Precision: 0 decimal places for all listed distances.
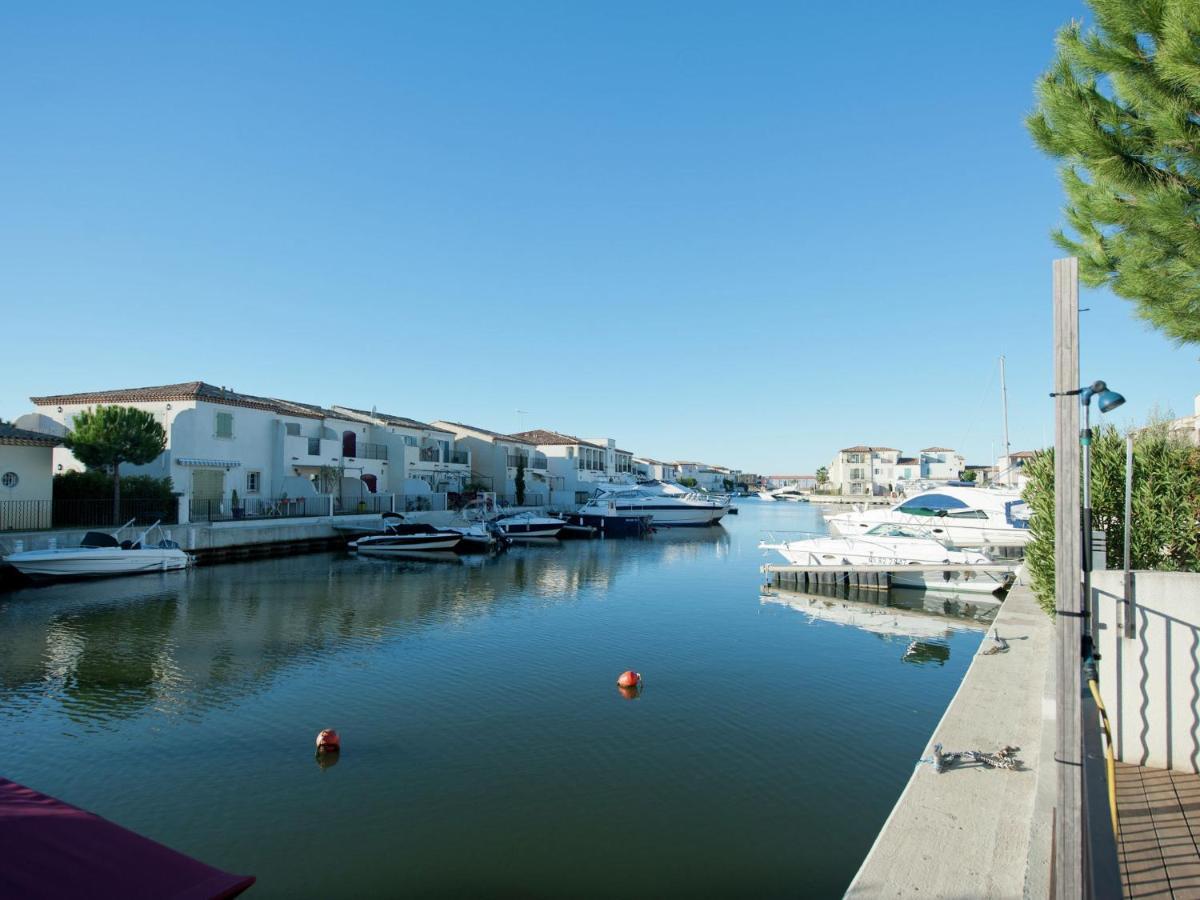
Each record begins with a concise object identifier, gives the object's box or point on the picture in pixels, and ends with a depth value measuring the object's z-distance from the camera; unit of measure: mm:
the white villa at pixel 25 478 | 27203
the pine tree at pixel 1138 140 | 6684
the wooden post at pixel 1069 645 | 3893
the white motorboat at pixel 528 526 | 46969
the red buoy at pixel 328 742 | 10133
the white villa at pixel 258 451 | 37156
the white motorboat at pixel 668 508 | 58375
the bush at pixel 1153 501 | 9352
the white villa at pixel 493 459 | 65562
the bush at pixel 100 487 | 30656
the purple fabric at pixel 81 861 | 3402
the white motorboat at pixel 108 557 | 24406
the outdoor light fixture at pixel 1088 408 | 4132
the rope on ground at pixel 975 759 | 7152
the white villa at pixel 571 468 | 73325
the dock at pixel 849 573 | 24859
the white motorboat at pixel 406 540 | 37438
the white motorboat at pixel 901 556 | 24641
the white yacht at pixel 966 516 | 31416
